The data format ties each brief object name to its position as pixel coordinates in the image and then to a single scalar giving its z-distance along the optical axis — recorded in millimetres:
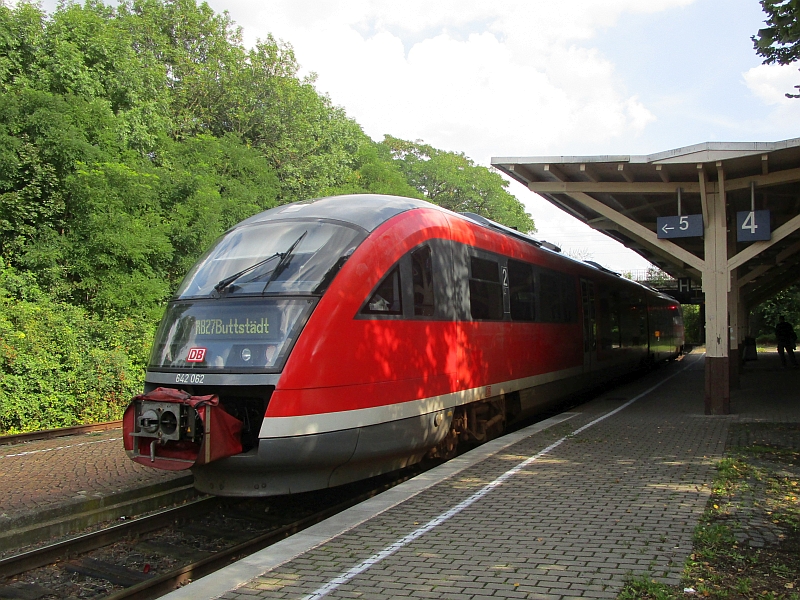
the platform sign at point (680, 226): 12453
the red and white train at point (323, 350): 6398
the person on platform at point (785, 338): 23750
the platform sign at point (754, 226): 11938
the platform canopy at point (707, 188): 11680
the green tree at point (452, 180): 52156
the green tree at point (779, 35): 7155
